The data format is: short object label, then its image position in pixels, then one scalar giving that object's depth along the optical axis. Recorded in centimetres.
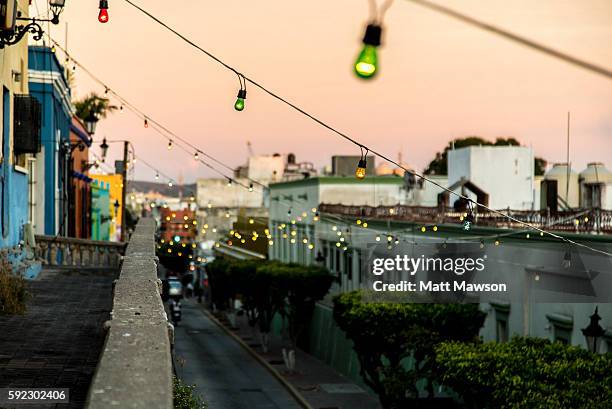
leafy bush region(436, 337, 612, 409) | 1812
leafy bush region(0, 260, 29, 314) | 1434
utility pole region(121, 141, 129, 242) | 4017
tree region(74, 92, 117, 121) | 6381
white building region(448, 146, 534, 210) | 5528
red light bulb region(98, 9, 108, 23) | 1312
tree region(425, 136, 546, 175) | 9256
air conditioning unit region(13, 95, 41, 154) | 2245
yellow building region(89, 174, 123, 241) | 7106
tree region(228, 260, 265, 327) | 5175
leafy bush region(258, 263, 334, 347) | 4694
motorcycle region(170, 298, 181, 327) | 6456
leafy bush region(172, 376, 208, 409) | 845
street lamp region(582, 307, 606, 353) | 2161
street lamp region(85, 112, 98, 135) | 3909
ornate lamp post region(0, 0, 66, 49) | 1631
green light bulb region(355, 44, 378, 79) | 733
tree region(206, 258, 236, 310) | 5809
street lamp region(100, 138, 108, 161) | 4069
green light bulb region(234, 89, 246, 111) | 1347
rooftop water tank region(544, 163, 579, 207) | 4794
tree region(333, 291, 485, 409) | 2841
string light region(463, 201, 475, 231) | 1696
